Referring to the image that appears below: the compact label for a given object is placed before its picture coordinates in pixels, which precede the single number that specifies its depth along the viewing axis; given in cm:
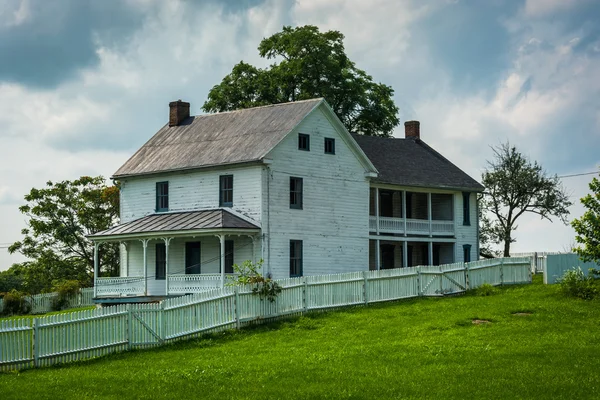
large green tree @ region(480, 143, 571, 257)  5556
